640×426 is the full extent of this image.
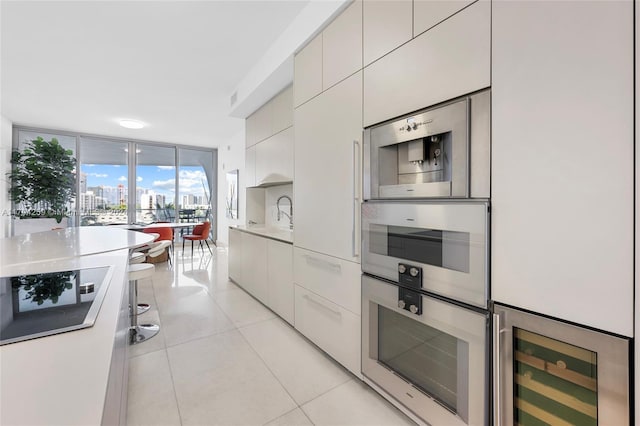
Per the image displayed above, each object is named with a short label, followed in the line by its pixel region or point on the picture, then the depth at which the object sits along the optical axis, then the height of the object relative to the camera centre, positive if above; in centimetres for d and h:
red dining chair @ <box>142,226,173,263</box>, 491 -38
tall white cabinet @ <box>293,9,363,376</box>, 183 +13
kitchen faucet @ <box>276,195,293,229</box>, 362 -2
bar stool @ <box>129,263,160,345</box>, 231 -94
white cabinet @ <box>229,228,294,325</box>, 266 -68
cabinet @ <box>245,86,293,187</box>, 321 +90
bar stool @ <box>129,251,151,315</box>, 266 -50
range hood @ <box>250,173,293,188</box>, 323 +38
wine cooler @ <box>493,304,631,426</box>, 88 -59
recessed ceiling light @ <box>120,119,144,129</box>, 548 +177
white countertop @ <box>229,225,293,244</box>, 279 -27
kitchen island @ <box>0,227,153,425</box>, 45 -32
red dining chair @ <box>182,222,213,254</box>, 609 -50
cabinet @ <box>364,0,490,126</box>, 118 +72
